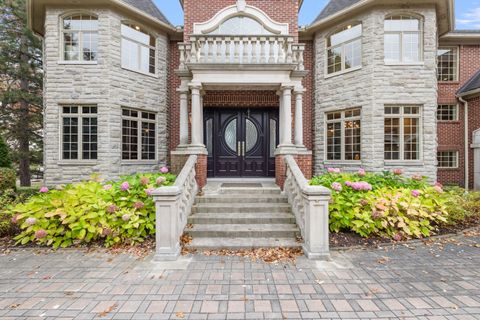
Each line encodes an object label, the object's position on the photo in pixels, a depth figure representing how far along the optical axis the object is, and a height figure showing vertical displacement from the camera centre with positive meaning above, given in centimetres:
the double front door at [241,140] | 878 +70
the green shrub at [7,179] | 774 -64
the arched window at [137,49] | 871 +413
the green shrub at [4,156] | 841 +12
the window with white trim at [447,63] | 1109 +443
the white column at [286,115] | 681 +126
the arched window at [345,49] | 882 +418
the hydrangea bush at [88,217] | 455 -113
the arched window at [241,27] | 870 +481
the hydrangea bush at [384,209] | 480 -106
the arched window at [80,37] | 839 +430
